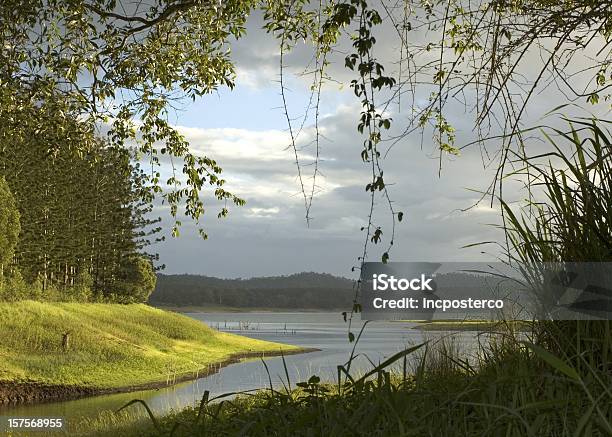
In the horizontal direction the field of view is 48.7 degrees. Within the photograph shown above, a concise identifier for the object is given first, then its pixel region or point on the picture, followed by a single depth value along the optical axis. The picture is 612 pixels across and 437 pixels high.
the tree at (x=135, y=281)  50.78
